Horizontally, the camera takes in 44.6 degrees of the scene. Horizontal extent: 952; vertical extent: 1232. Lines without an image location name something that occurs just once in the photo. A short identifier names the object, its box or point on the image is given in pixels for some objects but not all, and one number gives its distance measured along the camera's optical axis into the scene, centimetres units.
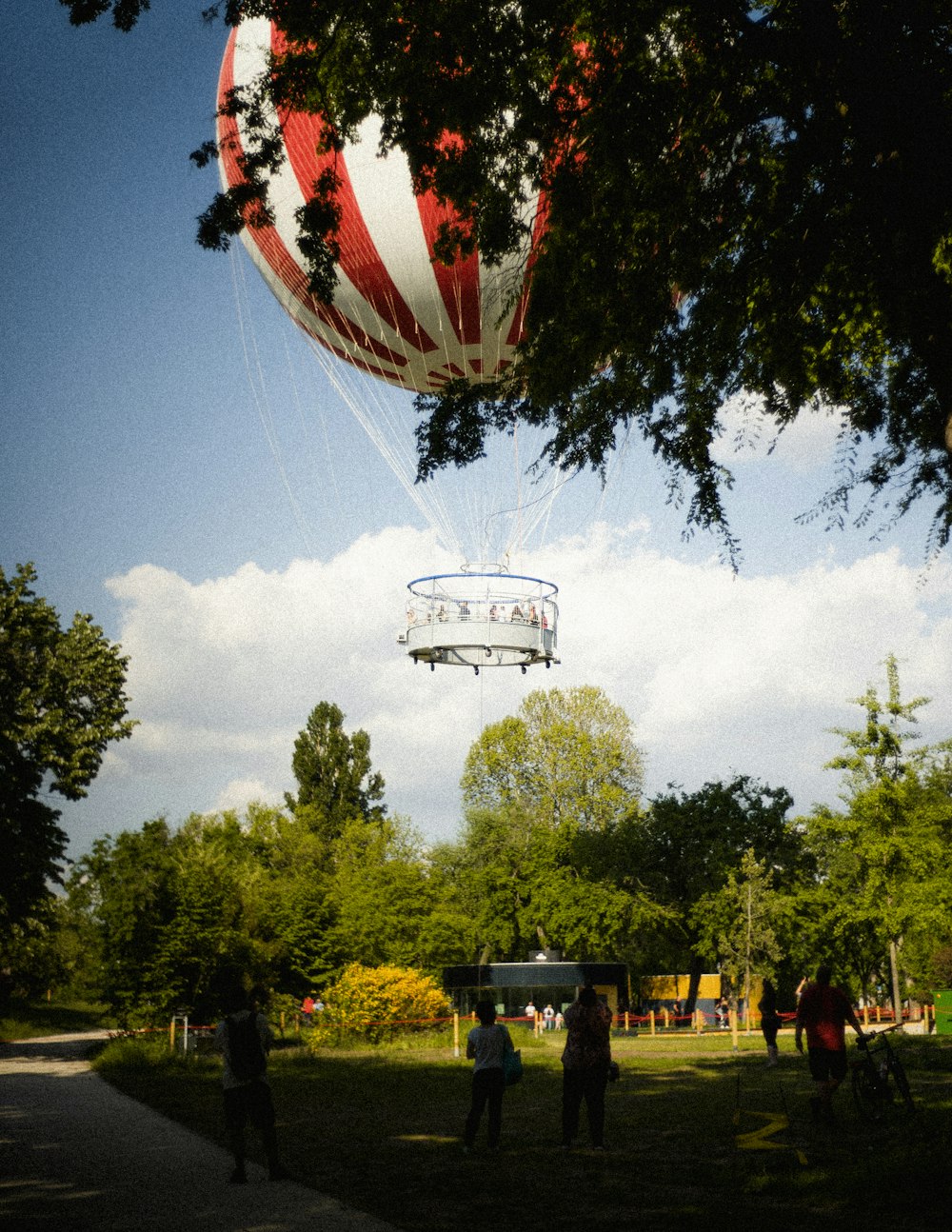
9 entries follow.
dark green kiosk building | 4169
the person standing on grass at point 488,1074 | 1181
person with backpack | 1019
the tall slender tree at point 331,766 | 8344
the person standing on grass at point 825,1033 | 1298
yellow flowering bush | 3322
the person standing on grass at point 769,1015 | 2294
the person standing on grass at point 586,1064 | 1195
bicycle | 1270
